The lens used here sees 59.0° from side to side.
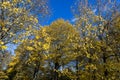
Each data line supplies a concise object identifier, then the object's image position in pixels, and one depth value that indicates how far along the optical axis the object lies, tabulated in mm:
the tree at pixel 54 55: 17038
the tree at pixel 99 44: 8717
